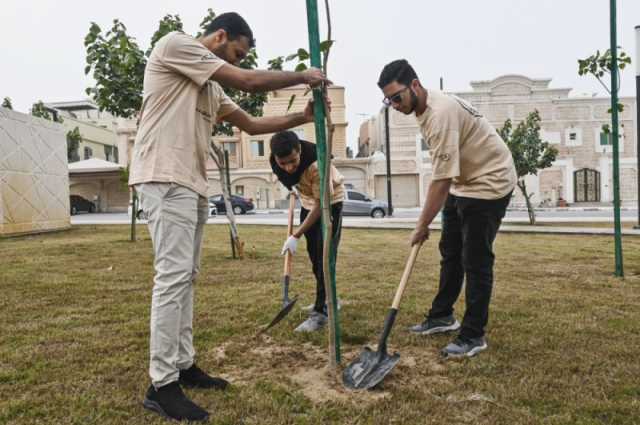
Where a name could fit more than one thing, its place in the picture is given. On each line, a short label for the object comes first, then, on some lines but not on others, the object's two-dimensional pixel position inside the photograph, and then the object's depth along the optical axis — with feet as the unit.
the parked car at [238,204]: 85.76
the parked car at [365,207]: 68.23
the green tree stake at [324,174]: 8.40
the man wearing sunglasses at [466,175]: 9.20
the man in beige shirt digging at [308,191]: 11.06
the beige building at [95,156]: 105.19
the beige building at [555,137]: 101.86
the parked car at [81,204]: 113.19
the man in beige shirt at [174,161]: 7.27
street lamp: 70.33
